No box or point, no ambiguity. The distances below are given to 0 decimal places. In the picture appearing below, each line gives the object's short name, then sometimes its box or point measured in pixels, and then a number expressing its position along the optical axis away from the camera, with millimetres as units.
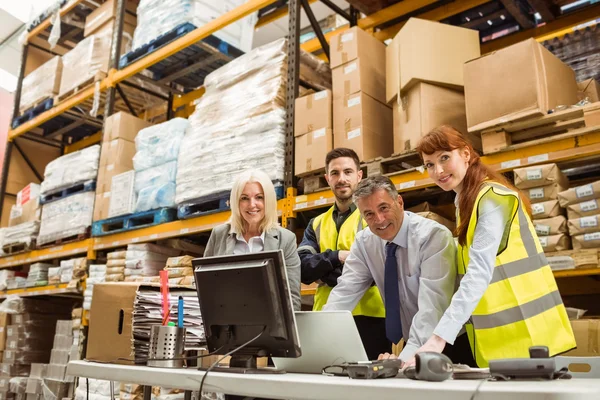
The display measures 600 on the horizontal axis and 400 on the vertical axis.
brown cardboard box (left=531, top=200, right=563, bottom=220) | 2844
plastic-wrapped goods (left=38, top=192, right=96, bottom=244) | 5723
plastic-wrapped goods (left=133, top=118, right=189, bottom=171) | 4742
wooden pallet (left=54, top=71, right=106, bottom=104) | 6191
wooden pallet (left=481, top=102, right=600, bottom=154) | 2721
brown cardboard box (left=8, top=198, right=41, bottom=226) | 6610
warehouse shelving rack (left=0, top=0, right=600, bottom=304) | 2939
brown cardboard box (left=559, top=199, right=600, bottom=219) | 2715
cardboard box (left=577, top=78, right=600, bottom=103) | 3369
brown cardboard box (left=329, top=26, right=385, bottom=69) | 3828
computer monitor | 1446
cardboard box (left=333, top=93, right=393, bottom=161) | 3611
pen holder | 1732
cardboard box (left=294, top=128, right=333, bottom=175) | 3729
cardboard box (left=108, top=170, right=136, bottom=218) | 5075
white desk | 811
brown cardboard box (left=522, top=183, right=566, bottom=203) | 2861
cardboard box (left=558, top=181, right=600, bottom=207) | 2736
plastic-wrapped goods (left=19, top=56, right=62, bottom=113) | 6828
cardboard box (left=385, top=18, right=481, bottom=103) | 3404
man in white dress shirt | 1856
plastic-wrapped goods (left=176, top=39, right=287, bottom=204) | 4016
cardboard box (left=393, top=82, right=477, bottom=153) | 3348
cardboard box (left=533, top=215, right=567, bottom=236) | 2799
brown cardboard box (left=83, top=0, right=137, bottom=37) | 6336
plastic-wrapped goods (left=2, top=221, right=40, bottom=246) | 6473
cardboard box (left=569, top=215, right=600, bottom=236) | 2678
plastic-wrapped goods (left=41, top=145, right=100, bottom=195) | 5785
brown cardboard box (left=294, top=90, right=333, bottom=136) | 3812
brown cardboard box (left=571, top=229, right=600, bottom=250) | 2676
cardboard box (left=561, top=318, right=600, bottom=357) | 2512
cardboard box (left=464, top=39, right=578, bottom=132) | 2877
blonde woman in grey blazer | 2426
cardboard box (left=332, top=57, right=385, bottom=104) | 3754
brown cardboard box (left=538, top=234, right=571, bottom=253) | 2777
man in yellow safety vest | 2553
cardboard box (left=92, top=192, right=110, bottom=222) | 5445
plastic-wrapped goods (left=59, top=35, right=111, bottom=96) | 6270
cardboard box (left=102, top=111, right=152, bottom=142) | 5594
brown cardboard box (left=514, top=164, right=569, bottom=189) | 2859
